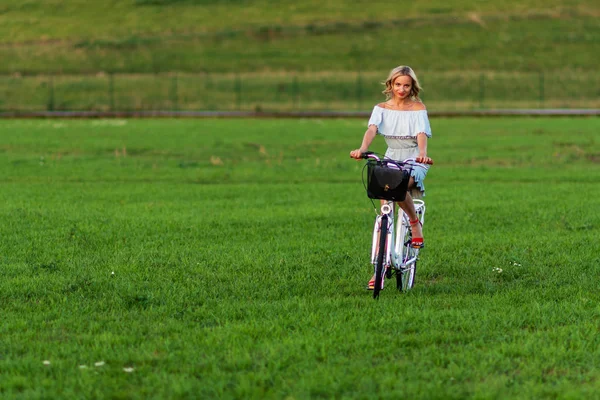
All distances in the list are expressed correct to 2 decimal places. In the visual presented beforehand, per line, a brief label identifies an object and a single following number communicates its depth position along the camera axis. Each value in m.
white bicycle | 14.85
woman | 15.98
